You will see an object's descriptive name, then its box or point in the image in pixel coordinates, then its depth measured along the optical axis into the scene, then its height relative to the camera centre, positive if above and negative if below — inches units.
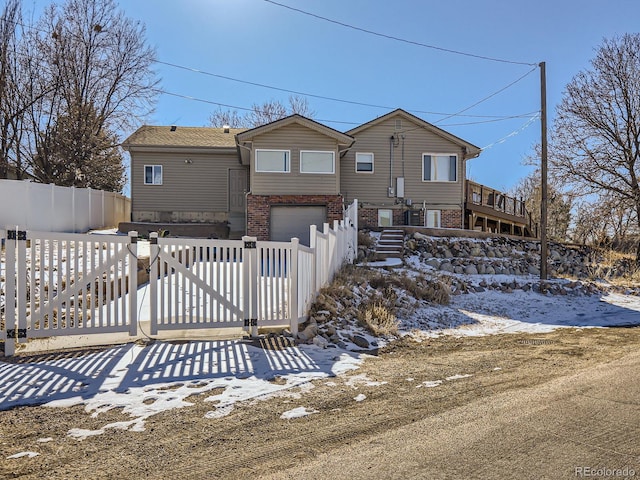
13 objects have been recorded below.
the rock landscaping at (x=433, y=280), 312.5 -50.0
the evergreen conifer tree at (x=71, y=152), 940.0 +171.5
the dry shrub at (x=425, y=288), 438.2 -52.5
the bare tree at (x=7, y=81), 879.7 +296.8
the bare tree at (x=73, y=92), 930.1 +297.3
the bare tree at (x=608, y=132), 834.2 +194.7
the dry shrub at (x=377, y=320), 312.3 -60.9
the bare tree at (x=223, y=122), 1524.9 +379.6
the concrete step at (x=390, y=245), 628.7 -14.5
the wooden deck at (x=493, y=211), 897.5 +51.8
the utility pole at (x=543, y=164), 585.3 +95.3
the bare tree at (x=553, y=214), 1430.9 +70.1
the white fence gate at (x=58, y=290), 226.8 -28.9
